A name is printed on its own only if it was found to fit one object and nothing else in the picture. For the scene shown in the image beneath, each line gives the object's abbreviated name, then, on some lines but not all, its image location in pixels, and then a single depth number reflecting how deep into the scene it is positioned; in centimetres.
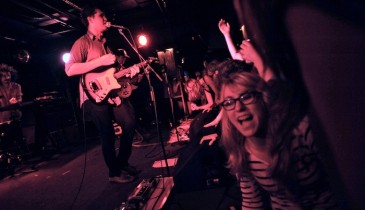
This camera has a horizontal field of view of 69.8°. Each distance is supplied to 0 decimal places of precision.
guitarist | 313
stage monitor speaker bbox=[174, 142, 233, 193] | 280
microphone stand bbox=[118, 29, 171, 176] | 311
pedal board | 237
